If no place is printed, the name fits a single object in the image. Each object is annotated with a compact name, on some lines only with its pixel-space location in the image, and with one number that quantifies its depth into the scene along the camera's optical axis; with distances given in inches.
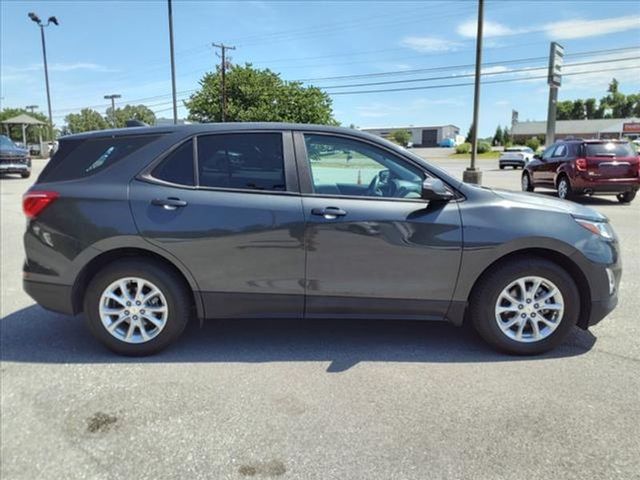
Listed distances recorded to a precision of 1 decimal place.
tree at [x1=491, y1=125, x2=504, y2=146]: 3789.4
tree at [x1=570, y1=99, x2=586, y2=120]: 4552.2
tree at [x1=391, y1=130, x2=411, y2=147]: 3842.3
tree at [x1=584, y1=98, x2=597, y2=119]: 4503.0
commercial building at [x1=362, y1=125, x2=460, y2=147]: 5017.2
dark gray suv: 139.3
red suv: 479.5
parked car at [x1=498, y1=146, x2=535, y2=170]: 1413.8
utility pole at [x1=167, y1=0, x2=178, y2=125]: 1065.5
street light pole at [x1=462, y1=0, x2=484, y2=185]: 699.4
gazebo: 1876.2
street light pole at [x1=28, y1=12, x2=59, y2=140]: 1370.7
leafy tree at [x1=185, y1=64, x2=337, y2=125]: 1587.1
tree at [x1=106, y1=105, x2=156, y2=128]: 4639.8
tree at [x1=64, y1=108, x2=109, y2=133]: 4645.7
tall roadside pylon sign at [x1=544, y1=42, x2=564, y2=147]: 1155.3
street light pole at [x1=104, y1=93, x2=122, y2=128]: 2530.0
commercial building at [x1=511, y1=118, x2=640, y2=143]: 3342.3
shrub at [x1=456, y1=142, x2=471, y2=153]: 2571.9
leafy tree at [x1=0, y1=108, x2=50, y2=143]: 3612.2
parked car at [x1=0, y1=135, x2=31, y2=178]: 781.9
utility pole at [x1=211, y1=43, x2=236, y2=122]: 1528.7
